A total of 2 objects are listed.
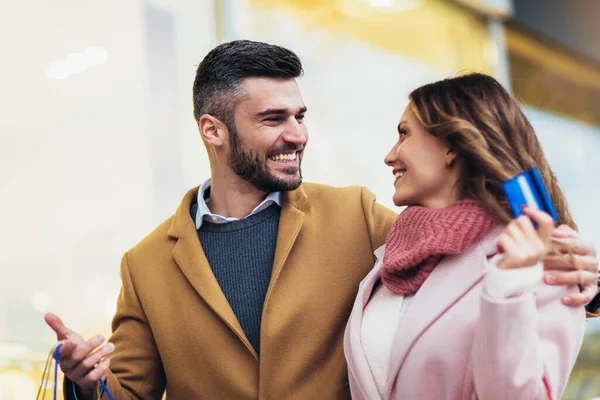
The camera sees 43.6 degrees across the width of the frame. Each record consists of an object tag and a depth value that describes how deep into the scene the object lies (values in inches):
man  77.3
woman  53.9
